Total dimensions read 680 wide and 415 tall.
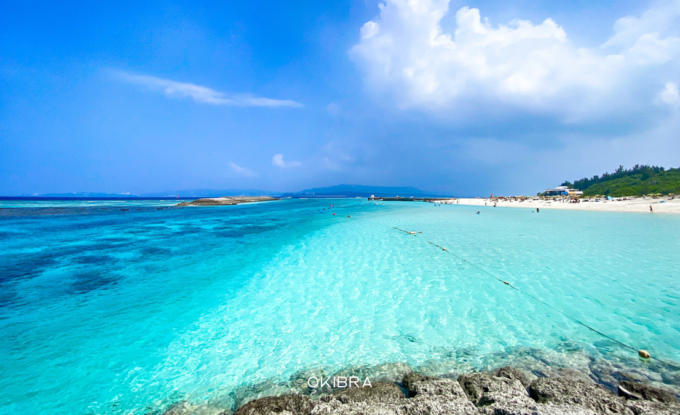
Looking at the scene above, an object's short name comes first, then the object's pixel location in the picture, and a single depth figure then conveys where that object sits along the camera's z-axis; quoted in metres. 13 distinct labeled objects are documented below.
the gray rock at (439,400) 3.52
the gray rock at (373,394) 3.93
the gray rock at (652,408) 3.41
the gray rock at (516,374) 4.41
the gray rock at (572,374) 4.45
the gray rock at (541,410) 3.31
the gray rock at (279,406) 3.78
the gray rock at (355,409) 3.57
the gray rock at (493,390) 3.65
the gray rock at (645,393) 3.79
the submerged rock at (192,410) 4.11
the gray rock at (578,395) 3.53
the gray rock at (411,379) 4.43
